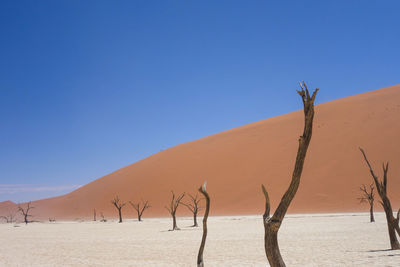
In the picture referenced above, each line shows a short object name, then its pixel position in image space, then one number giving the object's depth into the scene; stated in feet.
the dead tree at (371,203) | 85.74
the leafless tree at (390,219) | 38.06
